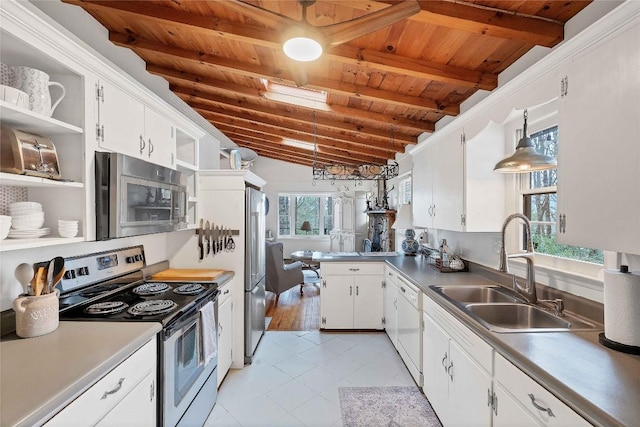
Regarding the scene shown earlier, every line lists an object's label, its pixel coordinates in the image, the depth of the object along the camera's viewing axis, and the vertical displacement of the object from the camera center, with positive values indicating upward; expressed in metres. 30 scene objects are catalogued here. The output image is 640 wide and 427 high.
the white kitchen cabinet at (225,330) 2.49 -0.98
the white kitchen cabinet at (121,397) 1.01 -0.70
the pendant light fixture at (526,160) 1.68 +0.31
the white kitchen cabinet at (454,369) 1.46 -0.89
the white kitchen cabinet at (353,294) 3.61 -0.94
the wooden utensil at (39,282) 1.34 -0.29
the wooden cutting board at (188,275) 2.48 -0.49
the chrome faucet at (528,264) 1.83 -0.30
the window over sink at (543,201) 2.02 +0.11
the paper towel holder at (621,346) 1.15 -0.51
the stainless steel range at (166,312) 1.59 -0.53
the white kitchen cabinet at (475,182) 2.45 +0.27
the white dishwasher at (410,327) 2.43 -0.98
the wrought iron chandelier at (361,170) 4.11 +0.63
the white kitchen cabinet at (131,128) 1.65 +0.57
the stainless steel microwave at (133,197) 1.60 +0.12
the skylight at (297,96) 3.29 +1.32
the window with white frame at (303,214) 7.93 +0.05
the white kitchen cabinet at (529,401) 0.97 -0.67
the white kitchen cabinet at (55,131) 1.25 +0.41
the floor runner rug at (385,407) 2.10 -1.43
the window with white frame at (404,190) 4.58 +0.40
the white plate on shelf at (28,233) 1.31 -0.07
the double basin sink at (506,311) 1.51 -0.57
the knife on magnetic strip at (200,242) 2.82 -0.24
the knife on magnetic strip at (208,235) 2.84 -0.18
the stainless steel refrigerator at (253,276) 2.93 -0.62
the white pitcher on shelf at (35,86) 1.31 +0.57
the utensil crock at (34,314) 1.29 -0.42
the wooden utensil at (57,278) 1.43 -0.30
